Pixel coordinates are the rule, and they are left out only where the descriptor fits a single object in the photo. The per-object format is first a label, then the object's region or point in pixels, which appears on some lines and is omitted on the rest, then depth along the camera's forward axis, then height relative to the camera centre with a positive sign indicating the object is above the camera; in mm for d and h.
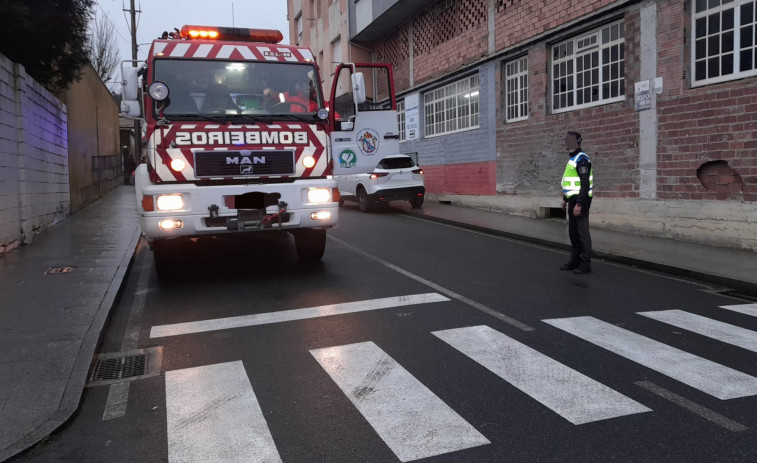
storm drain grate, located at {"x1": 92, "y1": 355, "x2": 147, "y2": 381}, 4457 -1315
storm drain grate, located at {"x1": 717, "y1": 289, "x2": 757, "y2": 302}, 6868 -1286
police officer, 7969 -131
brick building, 9898 +1836
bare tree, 34222 +8353
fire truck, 6961 +697
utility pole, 32688 +9324
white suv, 16625 +257
